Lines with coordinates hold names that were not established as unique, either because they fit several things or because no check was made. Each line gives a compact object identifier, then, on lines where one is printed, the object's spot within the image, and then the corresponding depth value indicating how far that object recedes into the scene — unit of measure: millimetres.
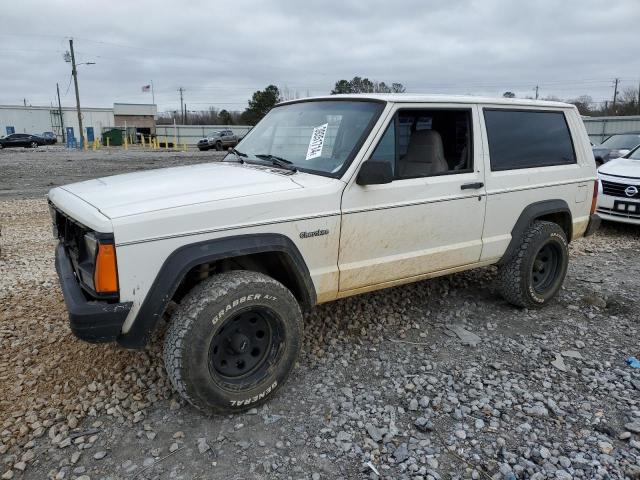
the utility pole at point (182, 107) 86850
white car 7516
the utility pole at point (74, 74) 43188
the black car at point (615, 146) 11820
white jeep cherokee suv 2686
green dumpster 50938
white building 58875
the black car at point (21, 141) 38625
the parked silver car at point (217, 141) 35062
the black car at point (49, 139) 44338
